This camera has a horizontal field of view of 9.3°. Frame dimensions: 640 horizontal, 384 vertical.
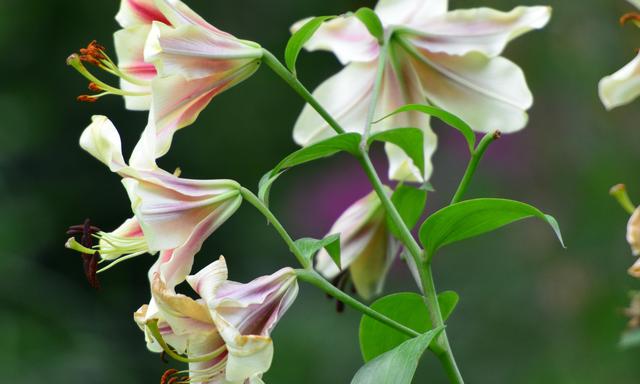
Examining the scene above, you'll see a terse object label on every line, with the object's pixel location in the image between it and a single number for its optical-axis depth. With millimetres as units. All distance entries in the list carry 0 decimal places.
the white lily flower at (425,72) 2731
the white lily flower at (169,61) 2550
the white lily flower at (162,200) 2531
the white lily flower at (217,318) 2482
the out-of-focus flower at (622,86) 2447
